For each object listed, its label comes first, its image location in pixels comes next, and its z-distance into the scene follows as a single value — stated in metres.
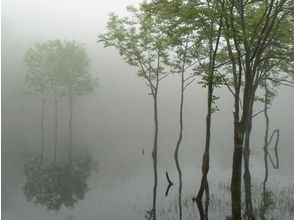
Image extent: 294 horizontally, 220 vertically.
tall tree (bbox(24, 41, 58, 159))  67.31
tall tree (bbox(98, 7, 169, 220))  39.53
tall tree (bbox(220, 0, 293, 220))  17.61
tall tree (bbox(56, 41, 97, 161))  67.31
